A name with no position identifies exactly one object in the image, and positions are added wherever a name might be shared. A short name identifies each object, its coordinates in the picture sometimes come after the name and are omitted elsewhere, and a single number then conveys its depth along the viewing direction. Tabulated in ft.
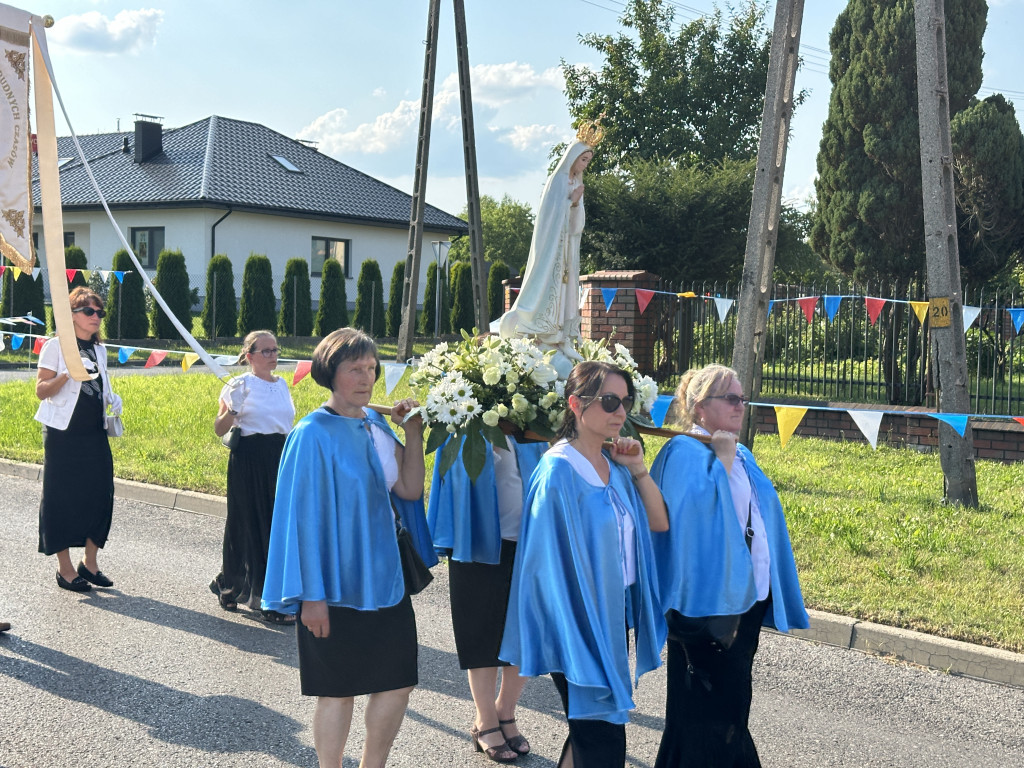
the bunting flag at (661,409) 27.25
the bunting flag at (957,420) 24.75
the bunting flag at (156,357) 36.73
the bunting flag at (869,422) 23.91
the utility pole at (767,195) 29.27
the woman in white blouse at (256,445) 20.25
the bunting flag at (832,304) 39.59
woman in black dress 21.09
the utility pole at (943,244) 28.19
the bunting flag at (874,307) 39.60
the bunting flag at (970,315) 32.61
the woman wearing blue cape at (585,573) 10.57
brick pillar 47.57
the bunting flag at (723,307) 42.78
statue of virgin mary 18.13
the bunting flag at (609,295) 47.42
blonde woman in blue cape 11.41
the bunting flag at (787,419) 25.23
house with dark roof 109.60
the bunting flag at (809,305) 40.25
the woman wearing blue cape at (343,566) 11.43
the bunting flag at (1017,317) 36.22
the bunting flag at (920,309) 37.65
